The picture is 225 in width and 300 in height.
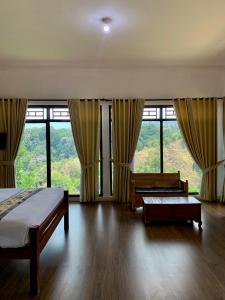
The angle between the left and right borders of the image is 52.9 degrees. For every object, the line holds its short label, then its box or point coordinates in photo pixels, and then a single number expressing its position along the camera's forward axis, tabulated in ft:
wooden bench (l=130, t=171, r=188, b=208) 14.75
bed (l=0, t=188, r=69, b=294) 6.80
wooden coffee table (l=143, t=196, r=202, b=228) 12.27
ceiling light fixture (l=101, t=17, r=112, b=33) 10.66
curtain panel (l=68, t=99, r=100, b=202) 16.91
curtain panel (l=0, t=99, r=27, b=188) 16.69
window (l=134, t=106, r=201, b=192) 17.75
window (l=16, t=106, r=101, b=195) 17.43
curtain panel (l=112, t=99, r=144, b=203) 17.00
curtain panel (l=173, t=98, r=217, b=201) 17.03
